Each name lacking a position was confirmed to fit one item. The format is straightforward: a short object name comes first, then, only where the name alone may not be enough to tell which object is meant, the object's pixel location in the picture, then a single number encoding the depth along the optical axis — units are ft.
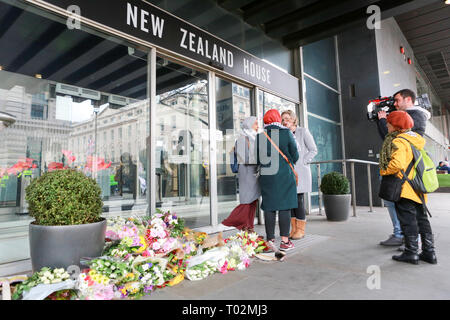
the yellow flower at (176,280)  6.10
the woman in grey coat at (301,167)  10.82
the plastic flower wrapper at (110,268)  5.41
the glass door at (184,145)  12.20
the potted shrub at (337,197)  14.66
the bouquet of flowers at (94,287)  5.05
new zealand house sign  8.48
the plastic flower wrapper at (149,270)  5.72
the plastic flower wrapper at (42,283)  4.87
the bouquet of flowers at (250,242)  8.14
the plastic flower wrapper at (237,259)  7.11
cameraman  8.18
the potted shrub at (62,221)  5.52
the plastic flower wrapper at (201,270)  6.42
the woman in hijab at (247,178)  9.43
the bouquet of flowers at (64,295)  5.14
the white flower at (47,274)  5.17
